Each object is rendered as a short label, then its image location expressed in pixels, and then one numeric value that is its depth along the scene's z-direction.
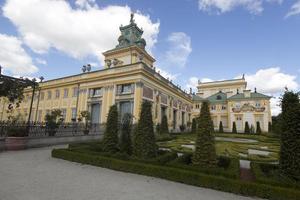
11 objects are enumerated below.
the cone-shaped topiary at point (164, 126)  25.00
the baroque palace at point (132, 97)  26.06
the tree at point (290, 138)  6.37
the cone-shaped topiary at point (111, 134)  10.20
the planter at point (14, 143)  11.91
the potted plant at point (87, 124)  19.06
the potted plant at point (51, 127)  15.23
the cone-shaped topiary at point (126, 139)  10.32
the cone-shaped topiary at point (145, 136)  8.83
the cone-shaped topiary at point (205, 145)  7.52
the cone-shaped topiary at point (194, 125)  33.47
